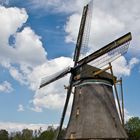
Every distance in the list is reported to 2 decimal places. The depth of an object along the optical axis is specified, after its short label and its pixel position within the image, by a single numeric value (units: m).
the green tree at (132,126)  62.20
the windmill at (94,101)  22.86
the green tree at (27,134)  96.44
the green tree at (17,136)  96.95
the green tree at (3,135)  96.93
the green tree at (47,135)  73.94
